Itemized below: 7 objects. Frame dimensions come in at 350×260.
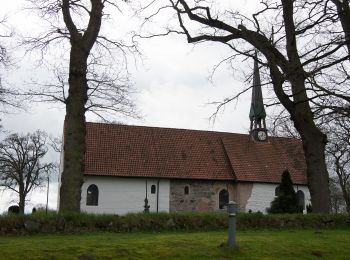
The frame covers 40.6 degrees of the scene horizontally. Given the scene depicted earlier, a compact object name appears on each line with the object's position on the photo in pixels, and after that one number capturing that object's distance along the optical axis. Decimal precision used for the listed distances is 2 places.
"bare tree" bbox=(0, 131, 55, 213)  45.16
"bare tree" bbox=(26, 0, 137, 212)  13.50
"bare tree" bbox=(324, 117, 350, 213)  27.21
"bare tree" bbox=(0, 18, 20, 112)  15.86
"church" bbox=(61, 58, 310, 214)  34.16
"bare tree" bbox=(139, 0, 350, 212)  13.28
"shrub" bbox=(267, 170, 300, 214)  28.77
